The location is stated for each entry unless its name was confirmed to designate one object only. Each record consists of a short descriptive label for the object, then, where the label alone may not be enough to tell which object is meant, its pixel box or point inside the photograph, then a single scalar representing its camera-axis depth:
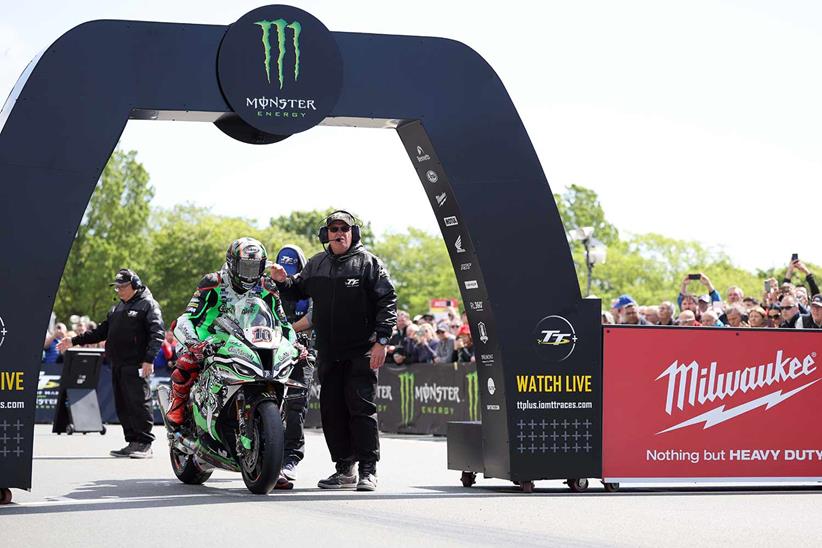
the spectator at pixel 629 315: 17.33
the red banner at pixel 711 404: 11.61
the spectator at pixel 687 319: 16.28
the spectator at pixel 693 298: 18.05
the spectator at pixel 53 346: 27.78
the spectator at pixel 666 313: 17.78
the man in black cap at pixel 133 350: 16.03
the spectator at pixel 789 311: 15.55
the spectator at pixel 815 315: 14.12
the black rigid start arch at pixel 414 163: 10.12
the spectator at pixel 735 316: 15.80
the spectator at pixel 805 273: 16.55
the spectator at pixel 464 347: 22.03
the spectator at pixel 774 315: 16.18
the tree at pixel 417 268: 92.81
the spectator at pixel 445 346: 22.88
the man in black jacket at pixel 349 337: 11.33
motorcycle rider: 10.67
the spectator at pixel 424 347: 23.22
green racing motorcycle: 10.07
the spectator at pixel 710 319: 16.11
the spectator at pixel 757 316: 15.71
